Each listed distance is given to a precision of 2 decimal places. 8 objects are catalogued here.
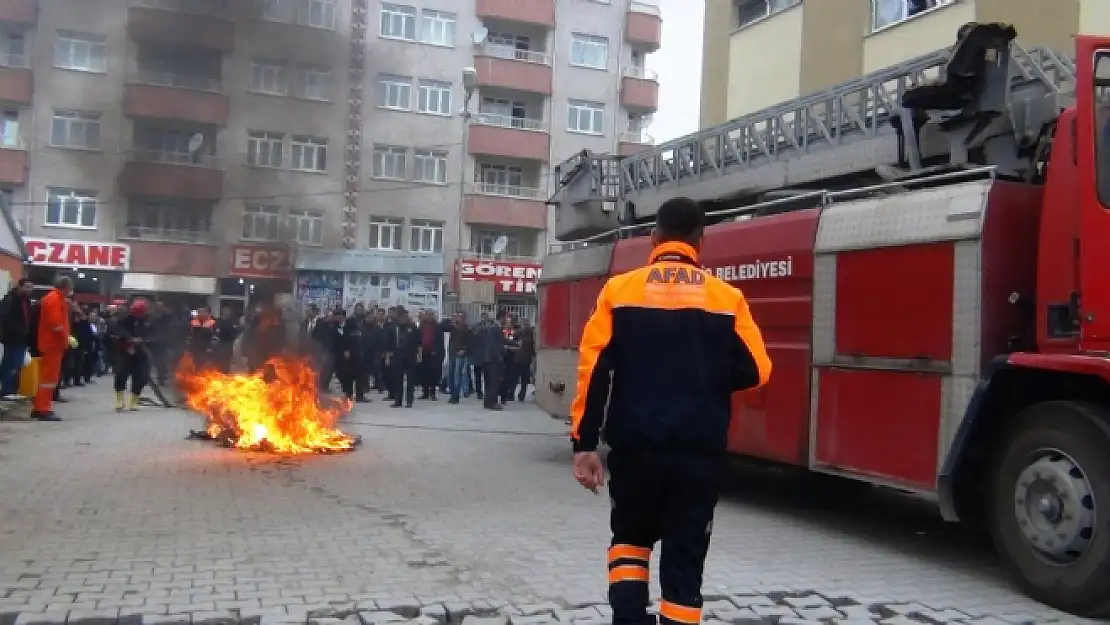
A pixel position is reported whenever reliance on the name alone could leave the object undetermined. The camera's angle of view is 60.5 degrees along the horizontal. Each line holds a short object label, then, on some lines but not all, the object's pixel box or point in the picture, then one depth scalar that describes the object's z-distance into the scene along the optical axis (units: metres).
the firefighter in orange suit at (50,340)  11.76
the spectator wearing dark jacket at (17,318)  12.00
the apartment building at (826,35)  10.84
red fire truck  4.88
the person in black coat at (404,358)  15.88
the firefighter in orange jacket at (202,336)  13.71
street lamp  23.28
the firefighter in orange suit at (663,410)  3.30
